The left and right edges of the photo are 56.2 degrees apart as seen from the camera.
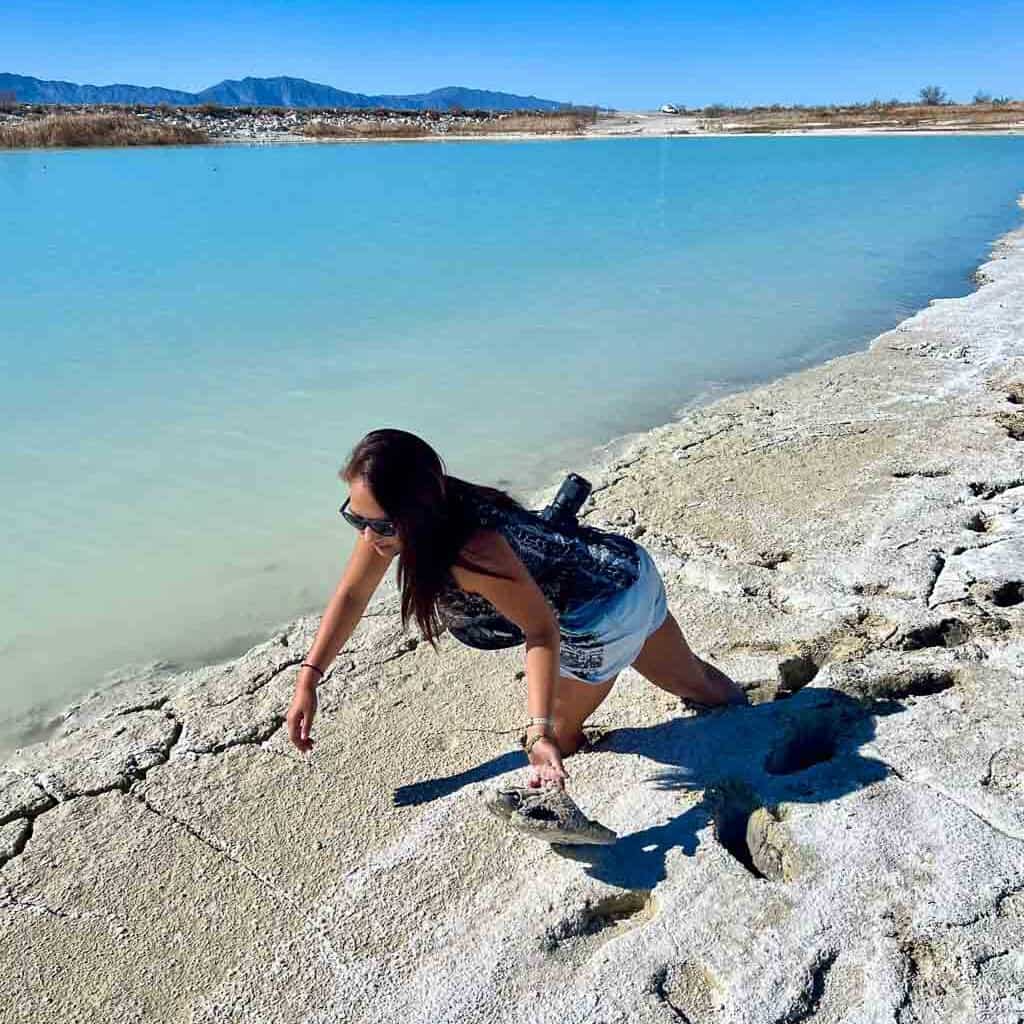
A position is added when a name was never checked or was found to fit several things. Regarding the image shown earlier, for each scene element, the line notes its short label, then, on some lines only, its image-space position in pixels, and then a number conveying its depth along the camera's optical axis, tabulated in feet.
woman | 6.44
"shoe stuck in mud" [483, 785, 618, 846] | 7.00
